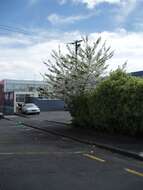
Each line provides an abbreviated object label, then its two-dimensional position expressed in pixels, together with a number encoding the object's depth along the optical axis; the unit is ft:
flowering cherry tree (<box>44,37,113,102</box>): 38.48
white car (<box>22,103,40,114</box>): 83.81
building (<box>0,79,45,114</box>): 96.19
